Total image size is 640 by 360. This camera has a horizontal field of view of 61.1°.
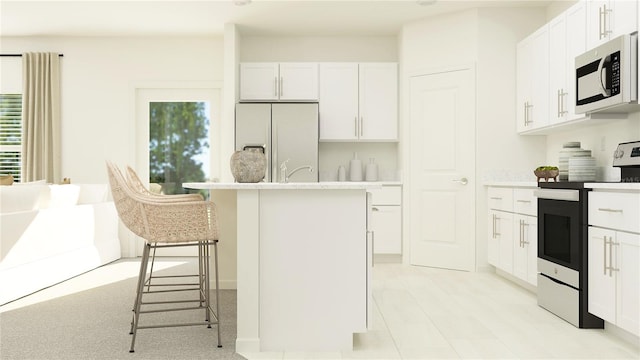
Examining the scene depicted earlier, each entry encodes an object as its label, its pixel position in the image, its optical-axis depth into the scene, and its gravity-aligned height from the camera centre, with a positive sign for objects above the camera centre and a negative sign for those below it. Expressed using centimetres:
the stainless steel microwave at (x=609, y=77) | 329 +66
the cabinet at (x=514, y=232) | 416 -44
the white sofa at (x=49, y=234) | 412 -50
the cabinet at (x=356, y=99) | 631 +92
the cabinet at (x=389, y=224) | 608 -51
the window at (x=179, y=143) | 689 +44
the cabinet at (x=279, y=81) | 630 +113
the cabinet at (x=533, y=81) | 466 +89
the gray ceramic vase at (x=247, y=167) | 299 +6
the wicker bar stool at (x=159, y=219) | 277 -21
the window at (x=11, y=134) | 687 +55
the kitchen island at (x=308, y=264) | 280 -45
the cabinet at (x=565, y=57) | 403 +96
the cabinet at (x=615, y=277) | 280 -54
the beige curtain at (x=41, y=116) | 666 +75
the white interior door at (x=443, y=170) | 549 +9
